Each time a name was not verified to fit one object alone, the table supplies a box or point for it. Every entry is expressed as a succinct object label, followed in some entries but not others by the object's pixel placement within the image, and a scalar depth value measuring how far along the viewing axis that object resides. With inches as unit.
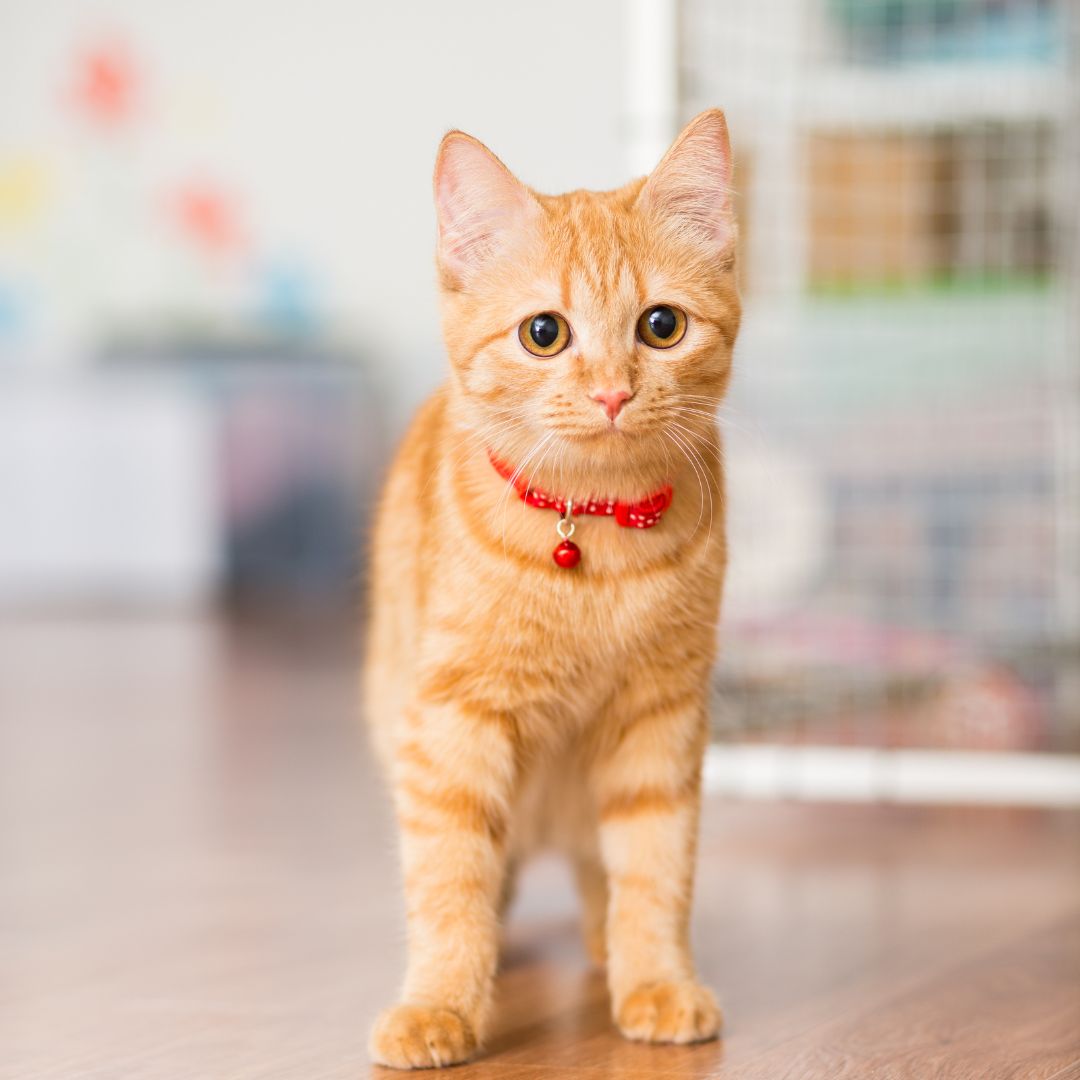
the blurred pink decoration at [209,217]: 217.5
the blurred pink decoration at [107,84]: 217.8
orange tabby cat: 47.0
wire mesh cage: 92.4
